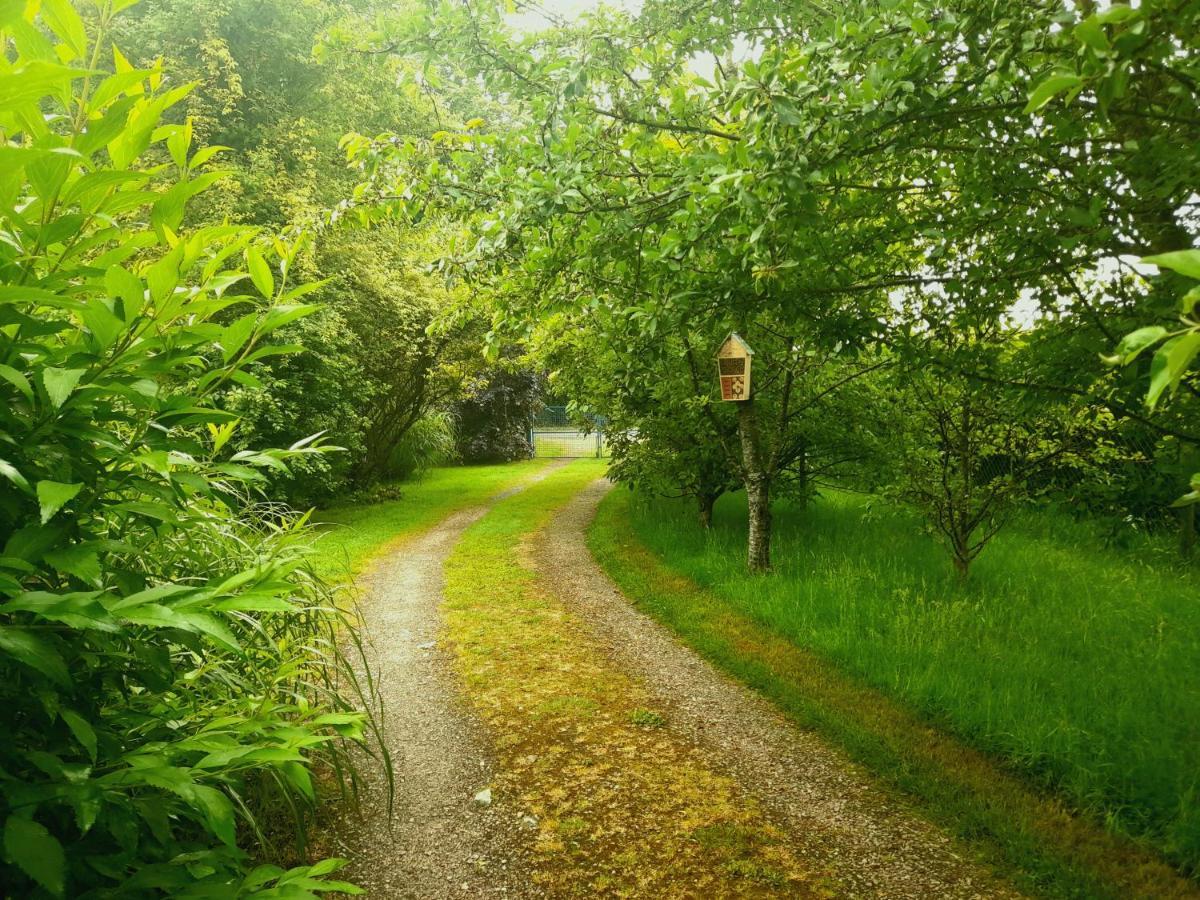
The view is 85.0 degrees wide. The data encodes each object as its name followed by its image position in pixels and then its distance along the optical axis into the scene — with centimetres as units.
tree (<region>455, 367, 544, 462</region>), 2475
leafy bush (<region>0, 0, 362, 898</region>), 106
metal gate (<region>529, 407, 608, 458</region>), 2819
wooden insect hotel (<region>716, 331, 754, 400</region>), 707
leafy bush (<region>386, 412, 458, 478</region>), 1838
